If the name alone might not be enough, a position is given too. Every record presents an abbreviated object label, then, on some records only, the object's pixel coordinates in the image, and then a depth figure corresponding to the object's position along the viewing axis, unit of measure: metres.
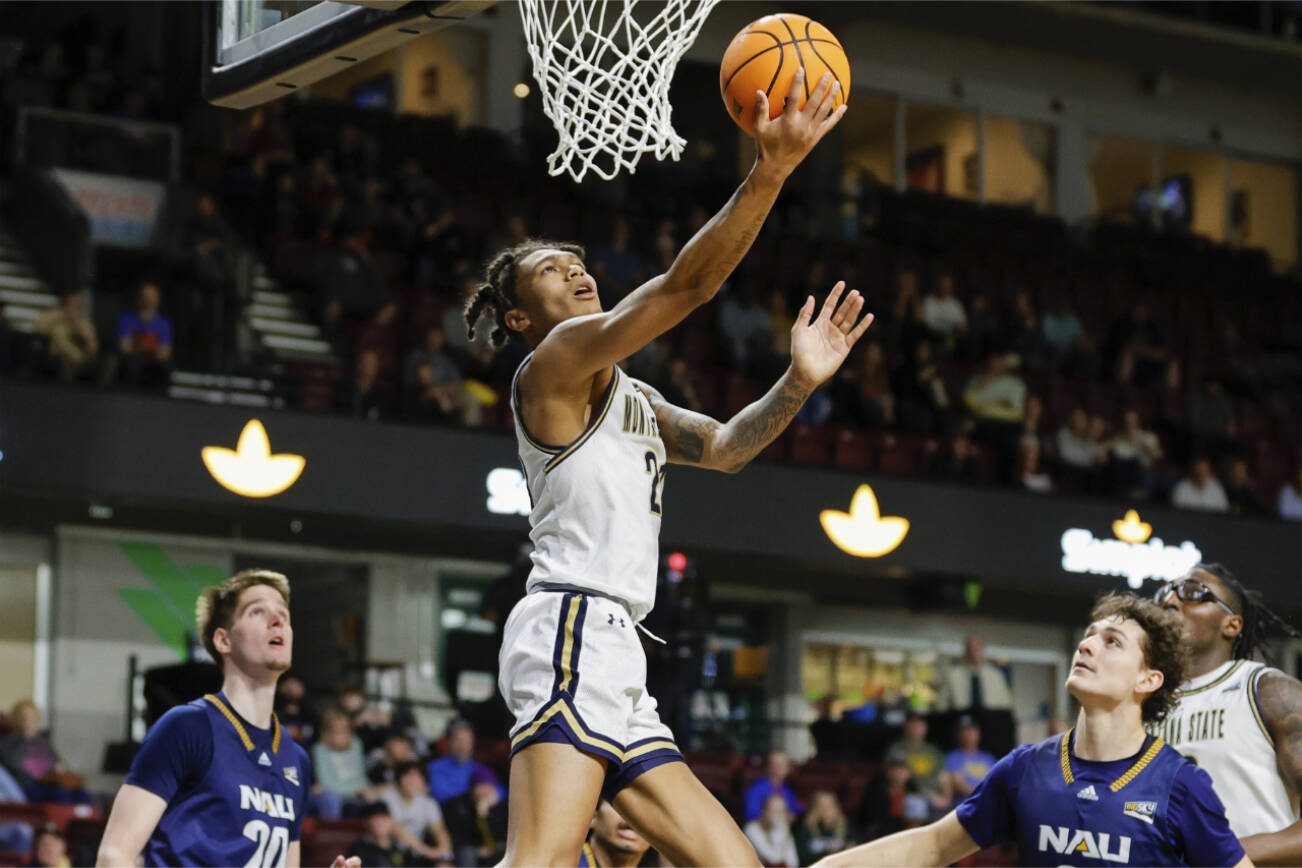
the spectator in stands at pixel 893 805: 13.28
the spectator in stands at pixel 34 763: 11.86
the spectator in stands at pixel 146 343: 13.49
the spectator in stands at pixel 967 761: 13.94
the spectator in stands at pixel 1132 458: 17.16
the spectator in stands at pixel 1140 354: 19.27
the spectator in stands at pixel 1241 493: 17.64
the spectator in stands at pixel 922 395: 16.95
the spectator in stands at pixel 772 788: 13.17
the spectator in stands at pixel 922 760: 13.85
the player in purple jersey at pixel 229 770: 5.38
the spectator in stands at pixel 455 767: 12.21
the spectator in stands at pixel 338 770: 12.02
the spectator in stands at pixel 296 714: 12.23
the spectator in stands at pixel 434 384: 14.36
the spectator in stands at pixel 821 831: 12.98
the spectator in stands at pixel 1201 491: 17.36
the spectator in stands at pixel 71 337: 13.27
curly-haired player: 4.97
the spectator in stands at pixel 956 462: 16.20
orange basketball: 4.89
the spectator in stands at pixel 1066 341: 18.98
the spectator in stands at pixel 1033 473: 16.69
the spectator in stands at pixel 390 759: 12.09
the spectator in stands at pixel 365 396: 14.11
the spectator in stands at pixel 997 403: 17.20
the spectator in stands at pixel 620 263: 16.52
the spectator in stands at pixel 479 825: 11.75
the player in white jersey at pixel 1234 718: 6.18
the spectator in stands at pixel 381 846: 11.11
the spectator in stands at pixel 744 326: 16.70
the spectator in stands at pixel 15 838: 10.77
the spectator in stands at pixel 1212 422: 18.64
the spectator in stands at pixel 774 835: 12.76
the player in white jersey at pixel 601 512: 4.64
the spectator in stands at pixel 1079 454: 17.11
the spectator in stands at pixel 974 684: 15.84
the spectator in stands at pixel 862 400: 16.80
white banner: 16.00
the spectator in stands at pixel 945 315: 18.47
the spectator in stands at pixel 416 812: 11.62
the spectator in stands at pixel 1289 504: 18.12
